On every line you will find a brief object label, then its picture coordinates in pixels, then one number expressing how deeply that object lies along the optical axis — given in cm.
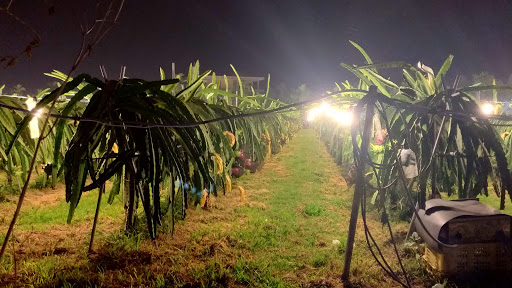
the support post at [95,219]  246
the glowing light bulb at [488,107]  439
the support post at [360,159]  225
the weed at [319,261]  316
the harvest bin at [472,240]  279
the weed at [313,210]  479
